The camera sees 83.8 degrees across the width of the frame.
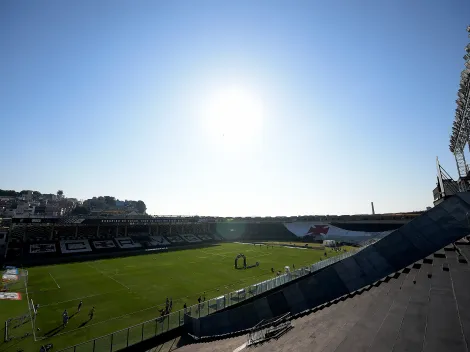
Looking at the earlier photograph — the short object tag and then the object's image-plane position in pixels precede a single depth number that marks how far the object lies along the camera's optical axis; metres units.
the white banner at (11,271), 41.16
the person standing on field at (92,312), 24.98
